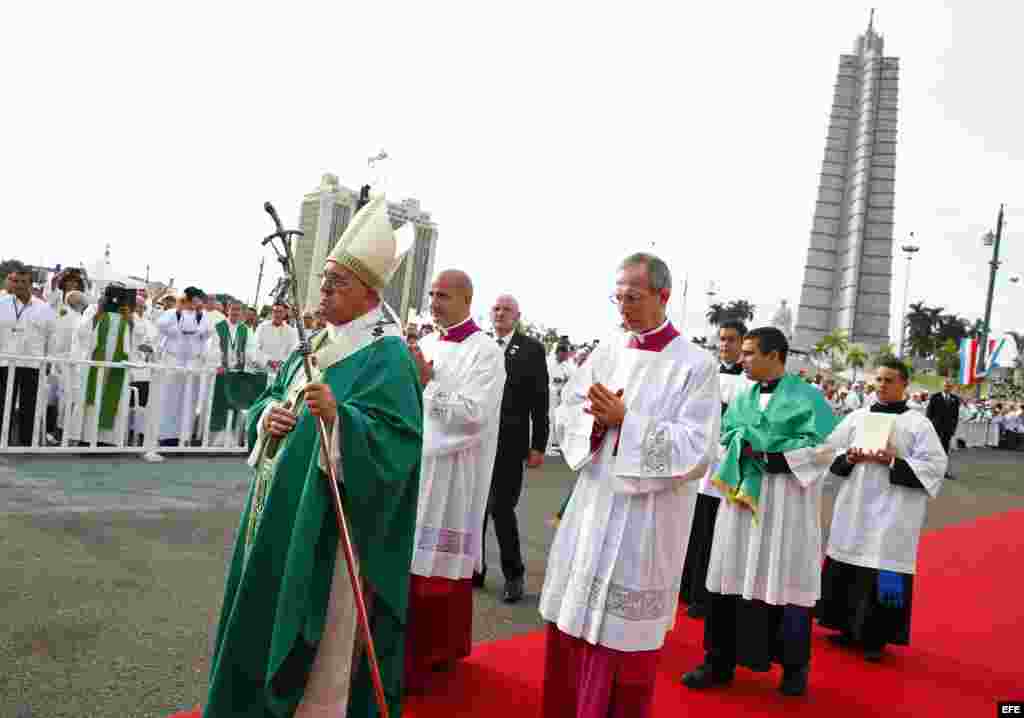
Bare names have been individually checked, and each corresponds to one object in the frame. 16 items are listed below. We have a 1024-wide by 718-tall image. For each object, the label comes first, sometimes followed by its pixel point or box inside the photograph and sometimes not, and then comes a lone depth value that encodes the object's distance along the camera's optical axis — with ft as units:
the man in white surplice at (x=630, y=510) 10.47
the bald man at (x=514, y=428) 18.61
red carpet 13.48
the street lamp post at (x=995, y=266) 94.53
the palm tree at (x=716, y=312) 327.67
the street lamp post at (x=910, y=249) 101.91
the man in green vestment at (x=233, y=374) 33.09
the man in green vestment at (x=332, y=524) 8.61
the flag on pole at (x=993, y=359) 69.26
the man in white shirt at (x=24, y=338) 29.14
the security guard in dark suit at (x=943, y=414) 50.78
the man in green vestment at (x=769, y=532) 15.19
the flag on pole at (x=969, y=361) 67.97
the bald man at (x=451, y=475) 13.71
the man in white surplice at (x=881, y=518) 18.12
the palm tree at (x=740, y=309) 321.73
